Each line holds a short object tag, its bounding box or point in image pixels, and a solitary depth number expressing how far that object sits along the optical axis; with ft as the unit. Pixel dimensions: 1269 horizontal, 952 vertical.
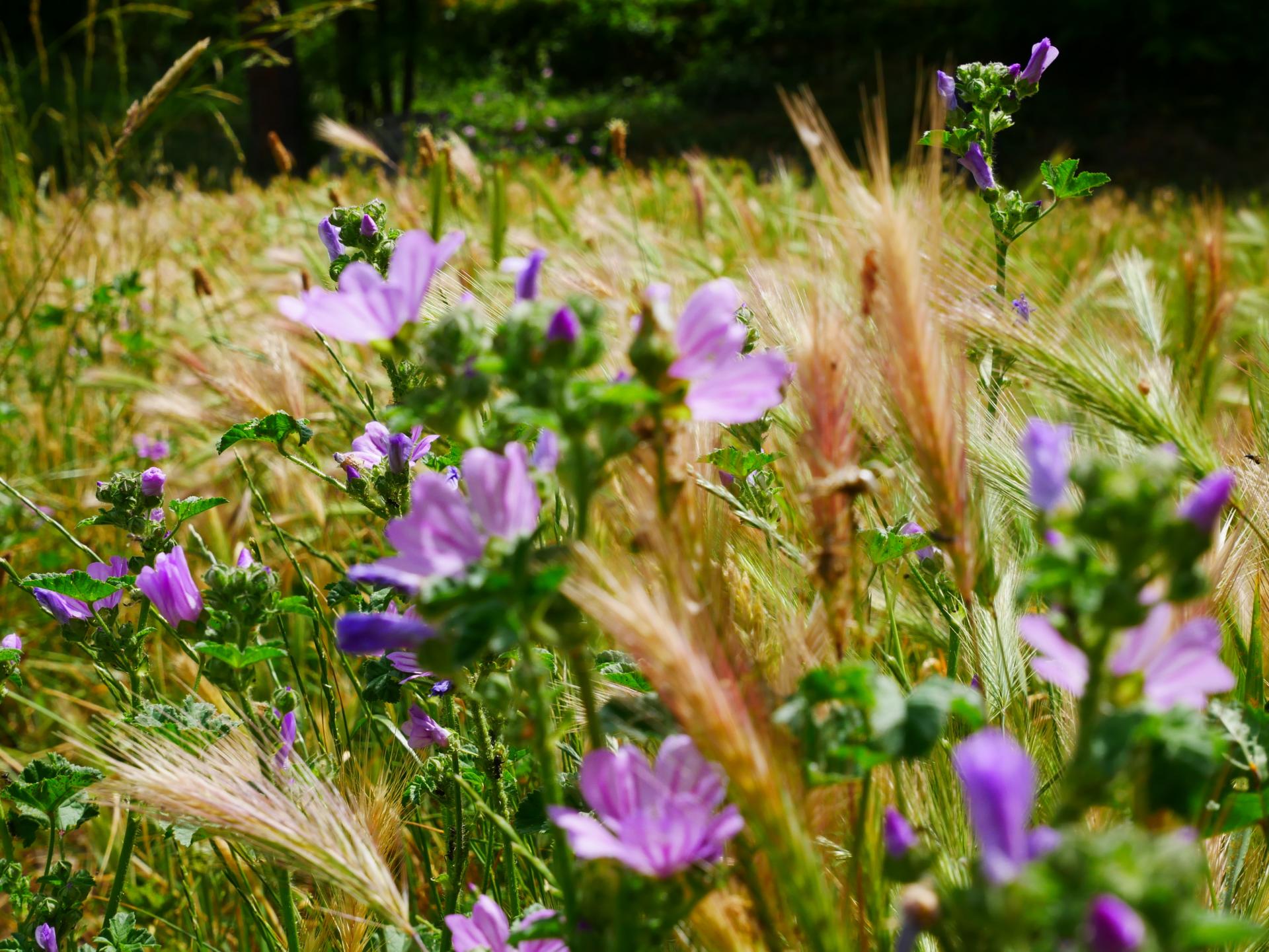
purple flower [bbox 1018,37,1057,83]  2.68
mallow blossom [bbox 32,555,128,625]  2.23
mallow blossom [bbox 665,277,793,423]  1.66
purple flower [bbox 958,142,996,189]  2.58
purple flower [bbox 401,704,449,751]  2.25
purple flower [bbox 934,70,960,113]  2.51
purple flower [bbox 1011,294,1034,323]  2.41
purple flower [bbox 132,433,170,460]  4.82
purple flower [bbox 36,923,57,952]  2.13
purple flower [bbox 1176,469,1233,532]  1.54
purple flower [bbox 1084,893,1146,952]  1.45
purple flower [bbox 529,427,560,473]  1.73
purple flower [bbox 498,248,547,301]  1.71
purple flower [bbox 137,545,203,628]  2.10
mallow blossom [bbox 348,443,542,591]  1.65
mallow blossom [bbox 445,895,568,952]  1.81
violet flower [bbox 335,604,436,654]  1.68
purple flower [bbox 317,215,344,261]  2.25
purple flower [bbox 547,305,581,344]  1.63
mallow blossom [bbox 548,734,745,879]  1.64
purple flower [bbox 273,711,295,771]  2.03
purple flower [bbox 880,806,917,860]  1.60
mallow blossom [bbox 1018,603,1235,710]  1.55
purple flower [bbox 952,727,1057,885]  1.49
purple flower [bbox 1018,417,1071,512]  1.55
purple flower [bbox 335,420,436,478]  2.21
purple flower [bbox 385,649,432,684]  2.09
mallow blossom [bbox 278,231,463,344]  1.70
